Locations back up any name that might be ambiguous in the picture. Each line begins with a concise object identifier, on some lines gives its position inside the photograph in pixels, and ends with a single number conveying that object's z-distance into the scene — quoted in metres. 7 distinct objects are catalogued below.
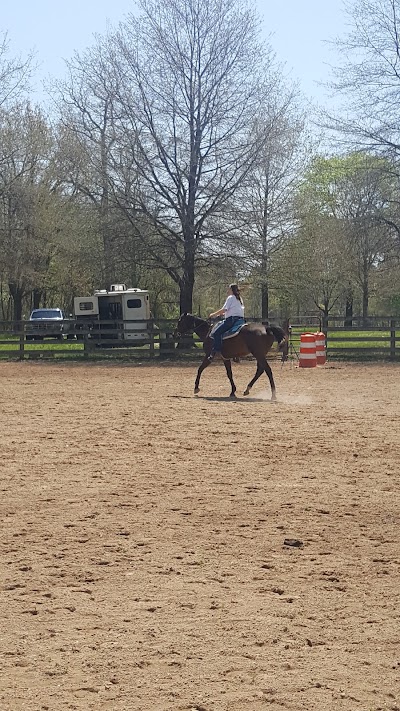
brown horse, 16.11
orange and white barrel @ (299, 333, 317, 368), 22.78
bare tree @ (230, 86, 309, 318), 30.53
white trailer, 35.97
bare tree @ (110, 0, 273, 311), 30.39
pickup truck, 30.02
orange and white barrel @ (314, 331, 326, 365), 23.86
